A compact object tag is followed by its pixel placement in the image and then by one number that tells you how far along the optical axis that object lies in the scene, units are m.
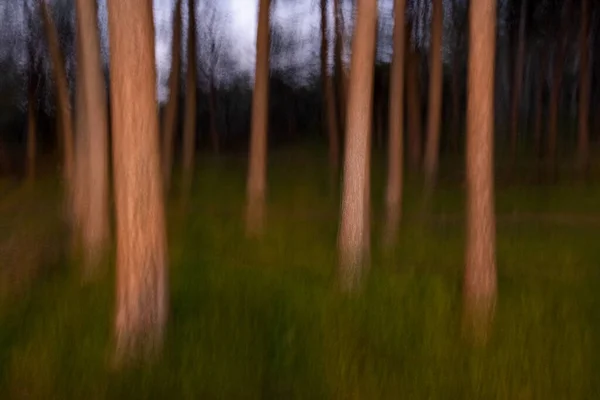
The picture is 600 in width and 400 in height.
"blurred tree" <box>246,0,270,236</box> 16.73
